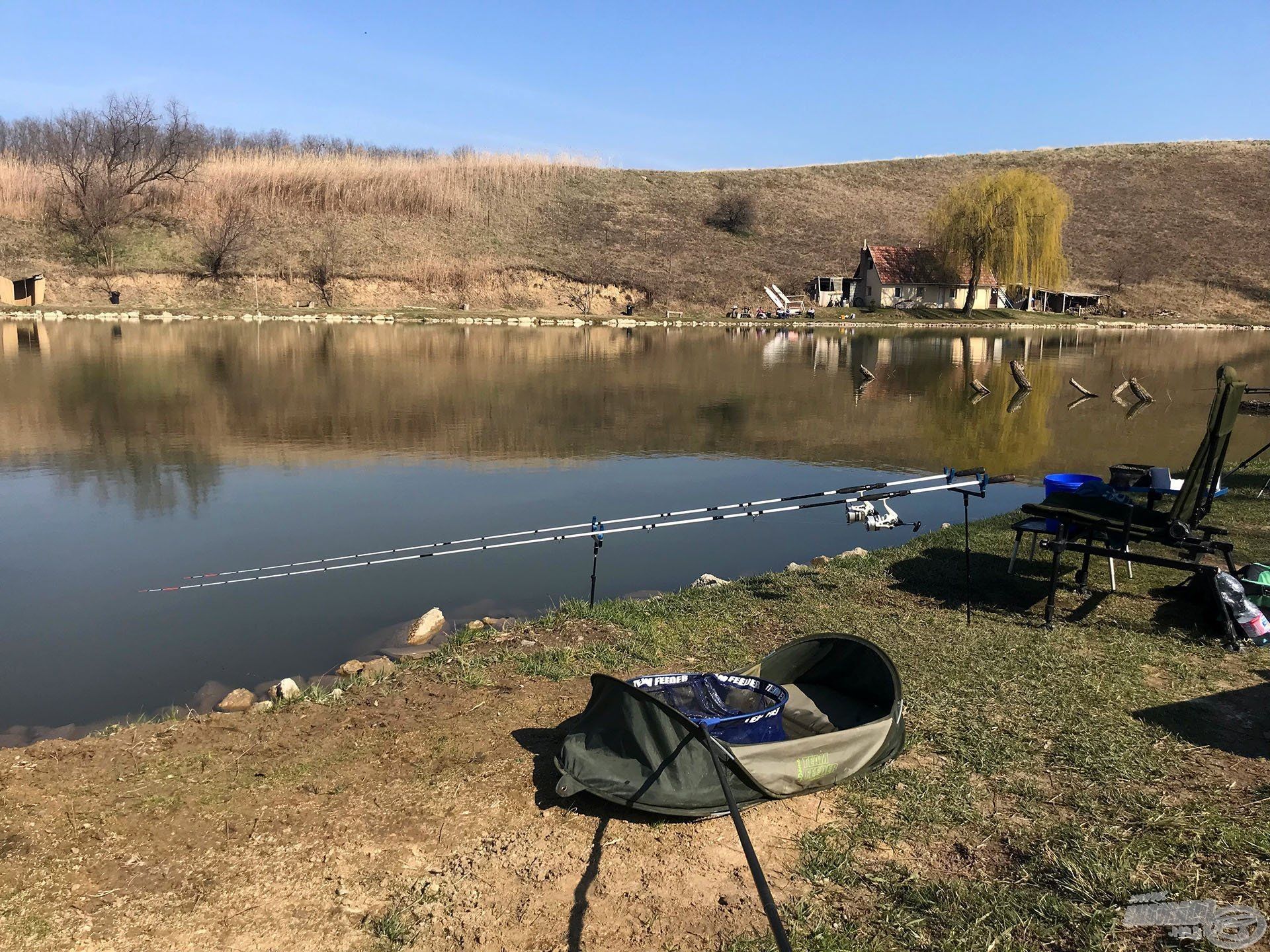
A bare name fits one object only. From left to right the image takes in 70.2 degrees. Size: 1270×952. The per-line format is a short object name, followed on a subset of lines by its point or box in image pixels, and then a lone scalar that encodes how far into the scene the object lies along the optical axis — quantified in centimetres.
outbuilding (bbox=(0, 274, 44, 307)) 5684
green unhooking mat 470
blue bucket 865
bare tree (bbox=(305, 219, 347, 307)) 6556
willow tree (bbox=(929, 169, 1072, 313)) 6269
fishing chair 717
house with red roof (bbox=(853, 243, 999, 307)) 7075
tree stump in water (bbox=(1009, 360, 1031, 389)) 2894
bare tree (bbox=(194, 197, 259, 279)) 6338
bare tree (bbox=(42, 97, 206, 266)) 6500
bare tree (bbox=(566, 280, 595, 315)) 6925
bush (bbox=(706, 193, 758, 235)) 8475
